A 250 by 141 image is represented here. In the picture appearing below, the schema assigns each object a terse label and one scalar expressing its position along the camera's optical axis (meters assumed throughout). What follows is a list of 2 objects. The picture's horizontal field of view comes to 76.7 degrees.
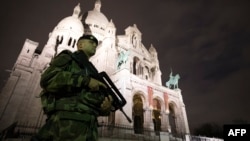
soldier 2.46
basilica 19.64
